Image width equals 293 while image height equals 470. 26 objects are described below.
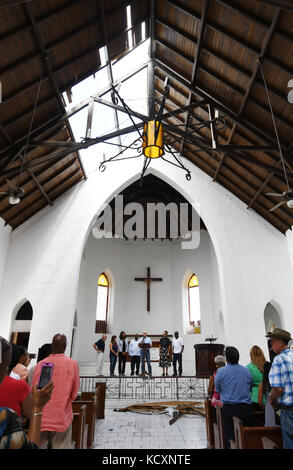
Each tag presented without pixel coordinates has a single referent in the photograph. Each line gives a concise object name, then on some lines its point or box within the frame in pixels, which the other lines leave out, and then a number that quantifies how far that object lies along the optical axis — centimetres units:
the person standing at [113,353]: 917
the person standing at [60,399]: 225
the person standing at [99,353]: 899
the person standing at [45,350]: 327
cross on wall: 1419
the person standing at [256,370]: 315
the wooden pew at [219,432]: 306
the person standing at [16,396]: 157
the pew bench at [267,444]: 173
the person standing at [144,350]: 917
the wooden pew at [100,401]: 551
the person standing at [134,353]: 934
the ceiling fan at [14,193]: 536
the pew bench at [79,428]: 298
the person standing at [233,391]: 290
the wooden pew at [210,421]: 382
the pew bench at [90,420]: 387
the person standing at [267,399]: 244
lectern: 865
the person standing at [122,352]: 946
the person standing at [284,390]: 201
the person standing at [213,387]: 338
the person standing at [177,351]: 923
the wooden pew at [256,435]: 224
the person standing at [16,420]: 82
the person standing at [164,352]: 941
